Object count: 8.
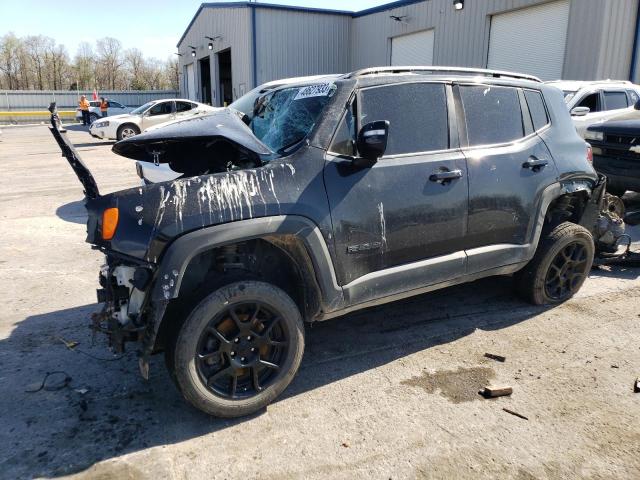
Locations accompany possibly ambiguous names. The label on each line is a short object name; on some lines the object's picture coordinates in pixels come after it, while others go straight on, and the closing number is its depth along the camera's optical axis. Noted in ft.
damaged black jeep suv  9.19
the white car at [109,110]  102.75
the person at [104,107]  96.73
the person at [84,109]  96.89
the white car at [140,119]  62.54
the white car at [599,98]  32.35
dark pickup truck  24.00
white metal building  45.62
